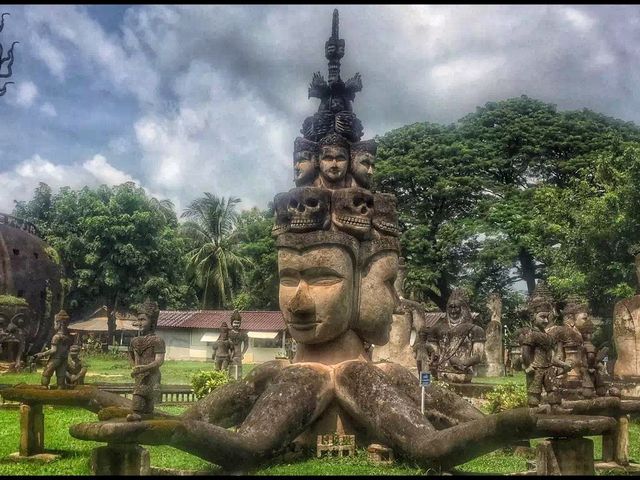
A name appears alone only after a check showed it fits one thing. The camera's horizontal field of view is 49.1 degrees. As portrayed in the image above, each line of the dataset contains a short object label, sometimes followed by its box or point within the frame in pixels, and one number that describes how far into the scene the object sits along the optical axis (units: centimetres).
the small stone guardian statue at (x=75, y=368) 1418
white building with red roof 4169
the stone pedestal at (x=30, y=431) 992
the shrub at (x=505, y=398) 1227
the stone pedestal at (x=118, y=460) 656
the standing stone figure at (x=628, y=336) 1644
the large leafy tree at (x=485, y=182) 3428
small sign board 918
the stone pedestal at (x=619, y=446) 951
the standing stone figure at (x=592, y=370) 1235
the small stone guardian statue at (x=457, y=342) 1912
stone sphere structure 3000
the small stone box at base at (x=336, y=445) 886
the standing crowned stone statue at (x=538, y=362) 934
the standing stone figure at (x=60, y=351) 1323
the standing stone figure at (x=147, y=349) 852
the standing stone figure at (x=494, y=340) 3016
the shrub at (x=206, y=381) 1669
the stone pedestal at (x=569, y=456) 702
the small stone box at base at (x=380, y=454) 859
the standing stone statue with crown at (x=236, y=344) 2392
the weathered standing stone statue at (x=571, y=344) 1316
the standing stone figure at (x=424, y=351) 2020
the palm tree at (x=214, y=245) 4644
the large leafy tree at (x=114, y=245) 3953
